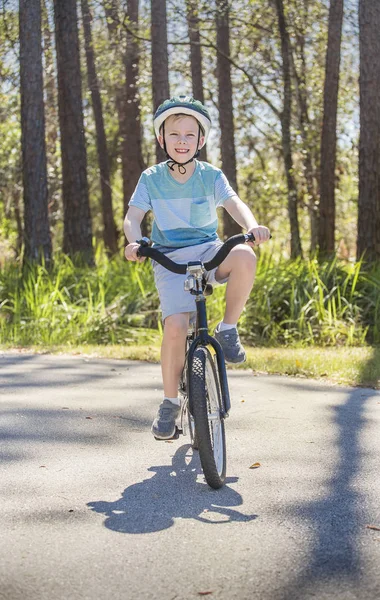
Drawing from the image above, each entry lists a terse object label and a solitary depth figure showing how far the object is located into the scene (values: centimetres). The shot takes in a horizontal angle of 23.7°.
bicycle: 415
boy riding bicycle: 460
